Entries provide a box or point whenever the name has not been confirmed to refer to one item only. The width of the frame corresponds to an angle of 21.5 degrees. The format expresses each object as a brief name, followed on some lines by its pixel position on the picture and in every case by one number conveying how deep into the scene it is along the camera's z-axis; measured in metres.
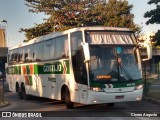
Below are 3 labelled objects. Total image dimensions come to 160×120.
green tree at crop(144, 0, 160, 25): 30.75
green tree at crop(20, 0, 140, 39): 47.28
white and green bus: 16.22
